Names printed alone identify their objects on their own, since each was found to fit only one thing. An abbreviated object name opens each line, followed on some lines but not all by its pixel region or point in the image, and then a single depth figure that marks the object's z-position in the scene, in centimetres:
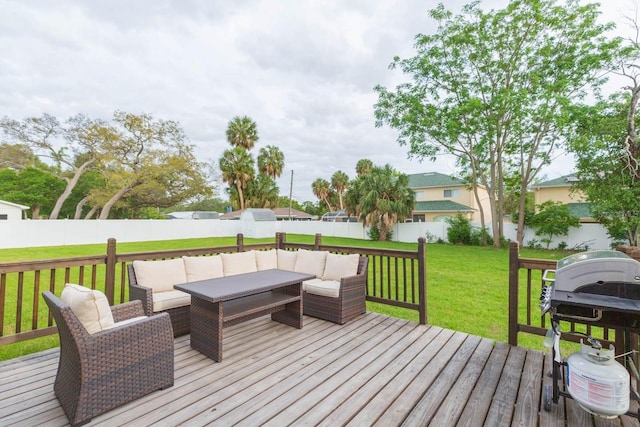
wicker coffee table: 276
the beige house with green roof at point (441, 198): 2125
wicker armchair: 185
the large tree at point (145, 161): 1877
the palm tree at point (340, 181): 3216
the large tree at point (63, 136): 1789
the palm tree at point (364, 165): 2861
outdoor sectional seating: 331
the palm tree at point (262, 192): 2680
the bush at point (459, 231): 1474
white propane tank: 174
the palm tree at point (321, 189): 3412
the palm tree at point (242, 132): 2514
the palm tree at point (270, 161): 2761
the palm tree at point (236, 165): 2444
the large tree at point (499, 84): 1177
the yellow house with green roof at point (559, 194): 1562
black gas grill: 181
